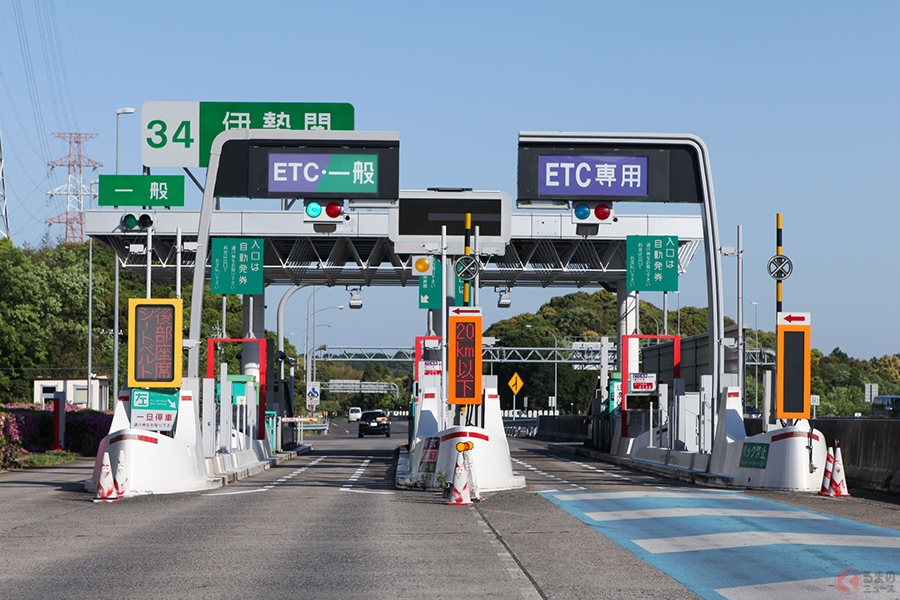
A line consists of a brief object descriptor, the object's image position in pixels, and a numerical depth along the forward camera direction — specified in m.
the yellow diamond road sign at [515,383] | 63.81
